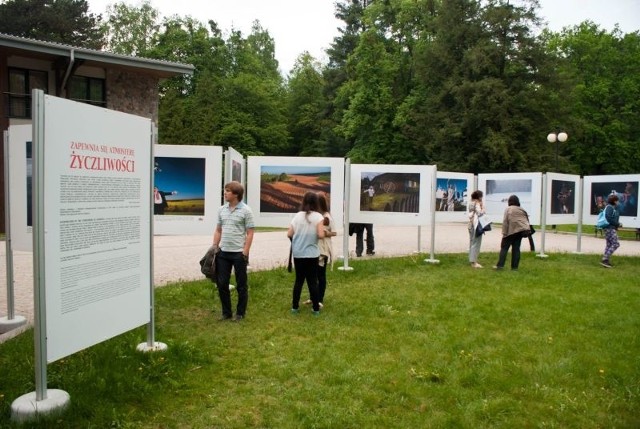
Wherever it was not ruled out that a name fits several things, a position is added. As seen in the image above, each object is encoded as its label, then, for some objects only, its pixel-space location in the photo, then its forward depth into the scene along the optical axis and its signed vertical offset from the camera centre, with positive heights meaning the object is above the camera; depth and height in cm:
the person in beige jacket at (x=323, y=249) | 818 -91
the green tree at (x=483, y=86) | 3622 +743
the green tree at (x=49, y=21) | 3853 +1223
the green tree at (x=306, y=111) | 5503 +832
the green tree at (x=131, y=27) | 5406 +1650
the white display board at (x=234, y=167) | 997 +46
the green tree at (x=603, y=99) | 4231 +790
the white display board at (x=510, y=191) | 1491 +12
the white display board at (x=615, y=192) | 1555 +5
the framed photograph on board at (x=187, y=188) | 908 +2
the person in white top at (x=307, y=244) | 770 -75
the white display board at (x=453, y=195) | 1429 -3
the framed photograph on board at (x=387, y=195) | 1262 -5
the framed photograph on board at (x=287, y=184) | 1140 +15
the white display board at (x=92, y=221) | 421 -29
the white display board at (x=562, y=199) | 1516 -8
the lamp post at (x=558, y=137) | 2917 +318
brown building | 2254 +526
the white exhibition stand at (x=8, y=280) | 698 -125
